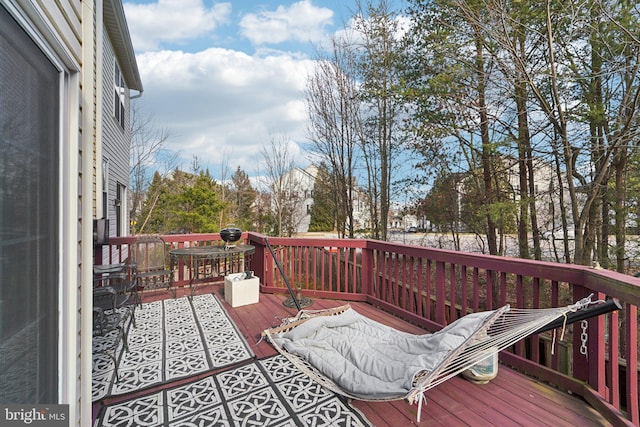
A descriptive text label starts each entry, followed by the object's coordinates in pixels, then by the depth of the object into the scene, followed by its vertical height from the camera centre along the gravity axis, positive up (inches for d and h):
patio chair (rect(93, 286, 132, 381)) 97.7 -34.6
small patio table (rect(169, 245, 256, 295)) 166.6 -23.5
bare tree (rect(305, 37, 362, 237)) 319.6 +109.0
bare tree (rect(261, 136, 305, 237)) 522.6 +56.6
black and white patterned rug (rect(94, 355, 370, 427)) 73.6 -50.4
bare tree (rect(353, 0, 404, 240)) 279.1 +111.8
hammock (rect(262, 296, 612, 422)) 72.3 -44.7
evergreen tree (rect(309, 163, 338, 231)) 373.4 +32.4
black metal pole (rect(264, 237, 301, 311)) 145.7 -27.5
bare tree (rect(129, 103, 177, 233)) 536.7 +118.9
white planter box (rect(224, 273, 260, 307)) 159.8 -41.1
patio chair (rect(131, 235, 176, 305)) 165.7 -24.1
